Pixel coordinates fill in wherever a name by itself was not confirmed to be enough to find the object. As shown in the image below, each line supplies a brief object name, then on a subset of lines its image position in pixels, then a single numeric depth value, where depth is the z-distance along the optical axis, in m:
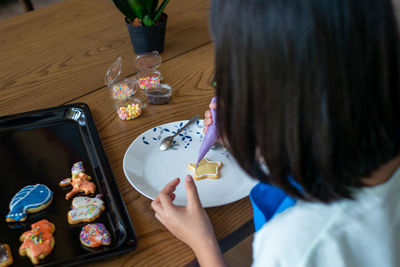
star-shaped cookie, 0.88
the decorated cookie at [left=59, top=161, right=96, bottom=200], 0.82
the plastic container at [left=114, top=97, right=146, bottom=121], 1.05
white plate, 0.84
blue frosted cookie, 0.77
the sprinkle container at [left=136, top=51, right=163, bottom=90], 1.17
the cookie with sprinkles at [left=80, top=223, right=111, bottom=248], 0.72
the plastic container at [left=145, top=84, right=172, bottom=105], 1.11
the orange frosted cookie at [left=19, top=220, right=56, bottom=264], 0.70
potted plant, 1.24
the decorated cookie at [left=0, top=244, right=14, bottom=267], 0.69
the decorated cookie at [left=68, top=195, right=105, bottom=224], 0.76
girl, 0.48
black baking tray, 0.72
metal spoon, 0.96
